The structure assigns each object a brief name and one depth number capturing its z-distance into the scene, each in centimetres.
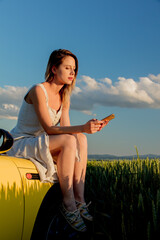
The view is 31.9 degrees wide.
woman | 267
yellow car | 202
